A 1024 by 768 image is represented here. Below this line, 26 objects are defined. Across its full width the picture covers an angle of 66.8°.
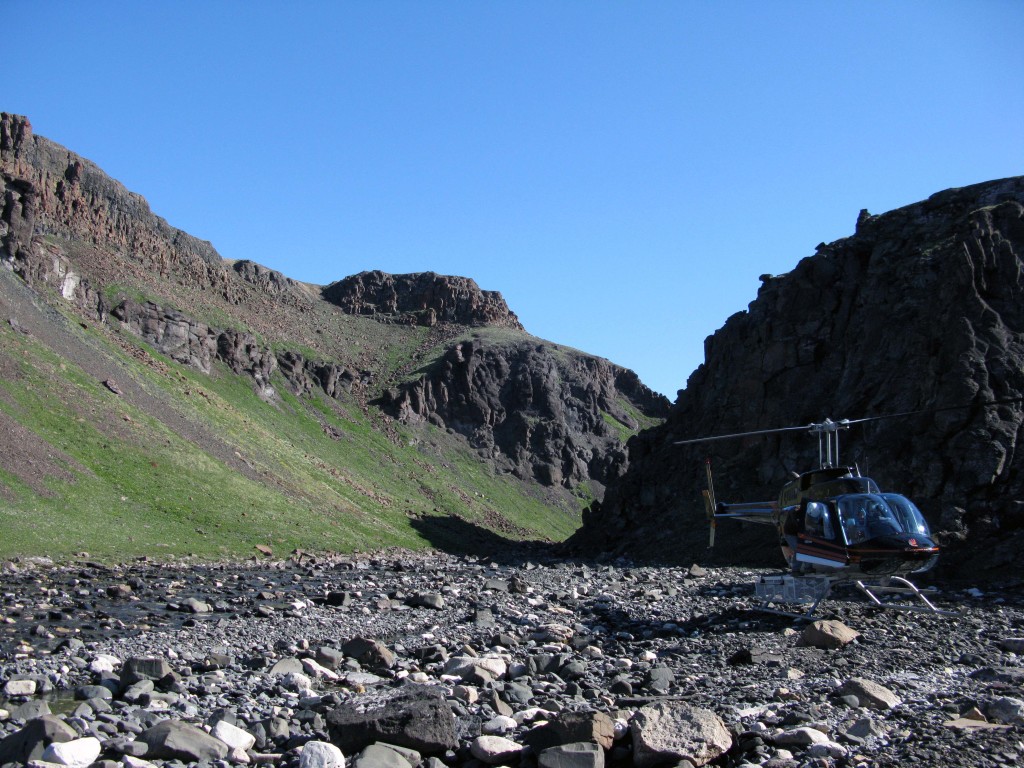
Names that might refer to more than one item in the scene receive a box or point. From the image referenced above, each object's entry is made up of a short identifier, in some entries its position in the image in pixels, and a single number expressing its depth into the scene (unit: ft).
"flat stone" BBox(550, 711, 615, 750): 34.45
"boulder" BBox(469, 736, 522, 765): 34.99
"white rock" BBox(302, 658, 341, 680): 53.01
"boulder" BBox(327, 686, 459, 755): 36.19
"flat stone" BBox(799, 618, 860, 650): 62.80
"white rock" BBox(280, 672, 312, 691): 49.75
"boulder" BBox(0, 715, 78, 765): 33.01
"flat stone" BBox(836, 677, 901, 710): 43.14
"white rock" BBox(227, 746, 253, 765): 35.58
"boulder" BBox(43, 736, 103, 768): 32.65
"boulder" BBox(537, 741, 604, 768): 32.86
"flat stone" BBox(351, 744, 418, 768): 33.68
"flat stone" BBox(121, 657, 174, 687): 48.83
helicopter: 70.79
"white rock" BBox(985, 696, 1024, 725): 38.78
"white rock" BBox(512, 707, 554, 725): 41.24
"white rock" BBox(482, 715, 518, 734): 39.73
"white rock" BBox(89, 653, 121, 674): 52.75
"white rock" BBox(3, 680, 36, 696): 46.24
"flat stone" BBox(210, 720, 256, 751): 37.35
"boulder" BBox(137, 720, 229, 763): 35.14
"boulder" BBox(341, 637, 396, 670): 57.16
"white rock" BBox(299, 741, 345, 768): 34.32
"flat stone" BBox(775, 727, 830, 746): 35.91
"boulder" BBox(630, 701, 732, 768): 33.65
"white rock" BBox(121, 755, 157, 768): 33.39
